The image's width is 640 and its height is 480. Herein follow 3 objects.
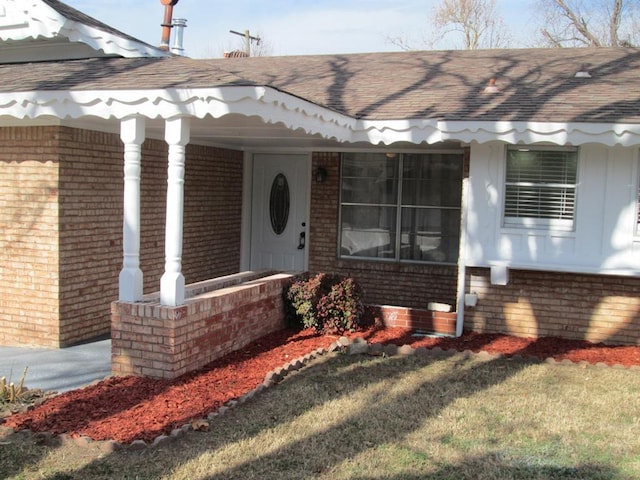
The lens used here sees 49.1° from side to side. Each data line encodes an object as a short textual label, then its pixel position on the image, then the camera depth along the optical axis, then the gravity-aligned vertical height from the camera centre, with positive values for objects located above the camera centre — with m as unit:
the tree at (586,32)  26.64 +6.81
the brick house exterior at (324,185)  6.91 +0.14
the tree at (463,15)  31.03 +8.22
